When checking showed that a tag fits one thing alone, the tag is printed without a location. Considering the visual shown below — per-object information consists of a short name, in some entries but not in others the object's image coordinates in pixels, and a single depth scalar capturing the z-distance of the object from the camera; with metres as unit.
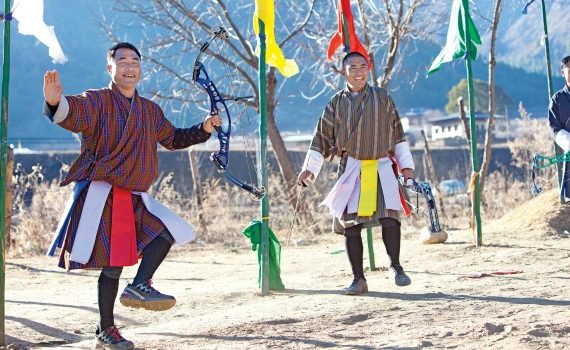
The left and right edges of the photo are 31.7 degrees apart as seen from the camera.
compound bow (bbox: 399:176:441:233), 6.62
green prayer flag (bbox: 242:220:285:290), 7.18
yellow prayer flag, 7.27
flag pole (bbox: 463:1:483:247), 9.15
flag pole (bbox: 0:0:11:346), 5.32
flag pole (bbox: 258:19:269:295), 6.98
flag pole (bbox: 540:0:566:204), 10.91
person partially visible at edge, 7.37
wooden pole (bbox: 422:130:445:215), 14.53
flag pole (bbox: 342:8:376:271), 7.96
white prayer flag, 5.70
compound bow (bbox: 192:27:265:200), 5.82
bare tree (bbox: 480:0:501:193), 12.23
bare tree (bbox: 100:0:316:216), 14.61
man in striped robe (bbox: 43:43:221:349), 5.11
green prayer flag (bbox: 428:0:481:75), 9.31
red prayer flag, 8.19
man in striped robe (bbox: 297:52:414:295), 6.59
